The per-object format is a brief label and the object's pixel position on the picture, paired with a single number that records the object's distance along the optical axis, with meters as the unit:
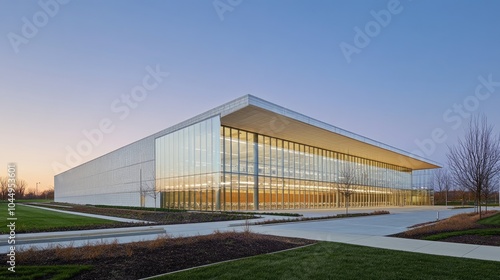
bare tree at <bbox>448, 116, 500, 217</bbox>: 22.14
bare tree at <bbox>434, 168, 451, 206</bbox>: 75.59
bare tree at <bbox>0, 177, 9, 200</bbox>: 64.14
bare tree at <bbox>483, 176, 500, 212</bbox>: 32.95
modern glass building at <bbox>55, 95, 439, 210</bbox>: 37.91
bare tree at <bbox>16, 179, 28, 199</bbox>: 88.28
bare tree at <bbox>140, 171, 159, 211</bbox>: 48.21
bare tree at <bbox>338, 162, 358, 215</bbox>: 57.20
